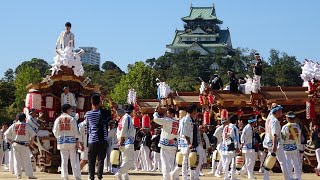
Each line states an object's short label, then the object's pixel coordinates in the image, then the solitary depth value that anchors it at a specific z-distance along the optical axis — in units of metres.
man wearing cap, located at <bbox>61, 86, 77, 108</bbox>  22.86
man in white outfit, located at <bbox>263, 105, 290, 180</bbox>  16.36
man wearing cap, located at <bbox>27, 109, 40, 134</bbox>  21.19
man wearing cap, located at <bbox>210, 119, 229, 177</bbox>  22.01
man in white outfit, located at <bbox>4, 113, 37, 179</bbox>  19.41
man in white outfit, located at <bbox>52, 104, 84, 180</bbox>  17.08
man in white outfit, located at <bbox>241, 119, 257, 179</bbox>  21.17
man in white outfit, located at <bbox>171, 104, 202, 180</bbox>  16.50
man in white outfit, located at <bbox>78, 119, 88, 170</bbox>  19.35
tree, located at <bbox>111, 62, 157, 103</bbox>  70.81
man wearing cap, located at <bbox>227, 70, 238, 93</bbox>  29.47
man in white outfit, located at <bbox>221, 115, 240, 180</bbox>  18.92
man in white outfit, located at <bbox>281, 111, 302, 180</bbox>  17.05
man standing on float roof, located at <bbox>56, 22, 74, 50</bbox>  23.59
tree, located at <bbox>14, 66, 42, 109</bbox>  68.06
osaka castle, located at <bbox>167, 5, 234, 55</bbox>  128.88
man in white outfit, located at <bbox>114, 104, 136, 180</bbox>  16.83
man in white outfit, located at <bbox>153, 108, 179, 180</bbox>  16.89
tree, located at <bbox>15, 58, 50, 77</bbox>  99.34
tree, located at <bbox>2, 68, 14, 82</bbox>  92.46
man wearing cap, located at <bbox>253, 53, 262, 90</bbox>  27.80
